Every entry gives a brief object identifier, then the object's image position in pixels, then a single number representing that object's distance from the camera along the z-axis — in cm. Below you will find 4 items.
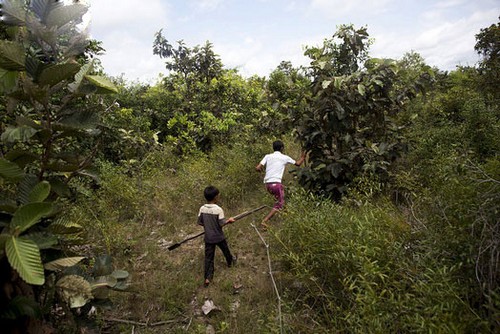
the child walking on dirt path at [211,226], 389
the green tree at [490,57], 666
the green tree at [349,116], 477
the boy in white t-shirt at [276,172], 500
